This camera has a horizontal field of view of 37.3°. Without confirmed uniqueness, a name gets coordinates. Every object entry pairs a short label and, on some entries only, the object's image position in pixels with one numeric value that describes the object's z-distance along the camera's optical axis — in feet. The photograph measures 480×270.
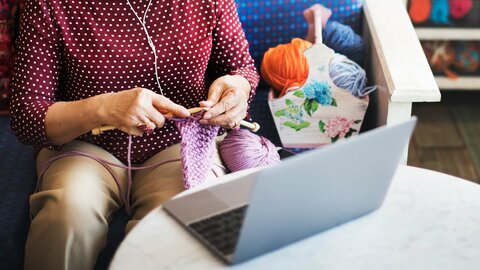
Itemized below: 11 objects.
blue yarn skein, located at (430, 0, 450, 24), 8.77
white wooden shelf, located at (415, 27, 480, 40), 8.76
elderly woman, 4.38
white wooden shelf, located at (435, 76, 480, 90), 9.04
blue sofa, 4.85
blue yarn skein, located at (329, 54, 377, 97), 5.65
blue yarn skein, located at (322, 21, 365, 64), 6.03
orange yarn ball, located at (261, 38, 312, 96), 5.64
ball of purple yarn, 5.10
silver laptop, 3.03
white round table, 3.34
